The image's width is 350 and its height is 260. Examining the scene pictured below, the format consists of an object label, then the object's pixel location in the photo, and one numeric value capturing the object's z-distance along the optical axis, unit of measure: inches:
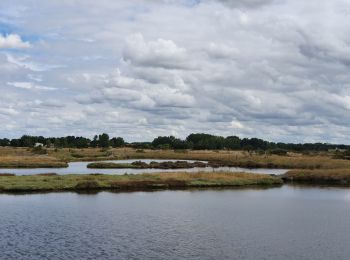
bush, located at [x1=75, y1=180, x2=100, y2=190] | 2509.8
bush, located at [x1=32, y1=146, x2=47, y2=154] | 6097.4
